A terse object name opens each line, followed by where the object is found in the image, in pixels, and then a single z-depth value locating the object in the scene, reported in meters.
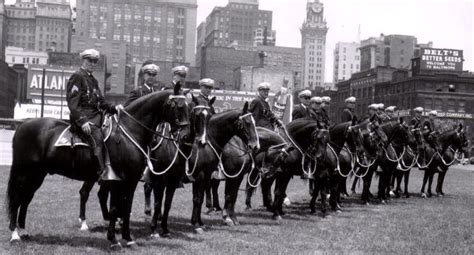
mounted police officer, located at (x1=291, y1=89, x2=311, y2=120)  18.27
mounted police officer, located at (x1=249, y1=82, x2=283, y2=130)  16.16
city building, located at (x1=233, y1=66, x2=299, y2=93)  96.75
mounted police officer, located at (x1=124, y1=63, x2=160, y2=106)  13.77
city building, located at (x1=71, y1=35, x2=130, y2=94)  140.75
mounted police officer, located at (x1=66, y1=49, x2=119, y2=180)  10.97
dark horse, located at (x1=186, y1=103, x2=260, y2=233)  13.31
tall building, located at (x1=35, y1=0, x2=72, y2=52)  199.38
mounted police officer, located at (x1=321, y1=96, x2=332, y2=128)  17.81
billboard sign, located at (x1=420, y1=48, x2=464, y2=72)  114.56
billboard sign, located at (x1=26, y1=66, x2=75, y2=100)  87.88
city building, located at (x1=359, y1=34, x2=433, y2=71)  160.04
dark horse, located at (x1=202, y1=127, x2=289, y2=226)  14.62
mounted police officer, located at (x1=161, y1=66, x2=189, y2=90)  13.84
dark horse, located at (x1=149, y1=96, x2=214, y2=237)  12.40
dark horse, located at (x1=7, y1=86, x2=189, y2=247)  11.11
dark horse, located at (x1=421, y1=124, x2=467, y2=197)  25.42
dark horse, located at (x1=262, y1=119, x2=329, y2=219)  16.00
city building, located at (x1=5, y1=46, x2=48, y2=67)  162.12
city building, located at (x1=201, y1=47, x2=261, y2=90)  116.69
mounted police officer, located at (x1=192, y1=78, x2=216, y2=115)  13.53
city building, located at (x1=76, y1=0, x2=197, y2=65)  189.25
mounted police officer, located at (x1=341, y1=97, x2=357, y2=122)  19.81
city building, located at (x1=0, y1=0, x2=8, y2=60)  194.32
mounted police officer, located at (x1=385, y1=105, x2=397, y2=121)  24.35
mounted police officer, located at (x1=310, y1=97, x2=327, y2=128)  17.45
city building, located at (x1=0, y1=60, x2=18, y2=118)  127.12
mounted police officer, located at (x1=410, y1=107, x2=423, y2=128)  23.87
